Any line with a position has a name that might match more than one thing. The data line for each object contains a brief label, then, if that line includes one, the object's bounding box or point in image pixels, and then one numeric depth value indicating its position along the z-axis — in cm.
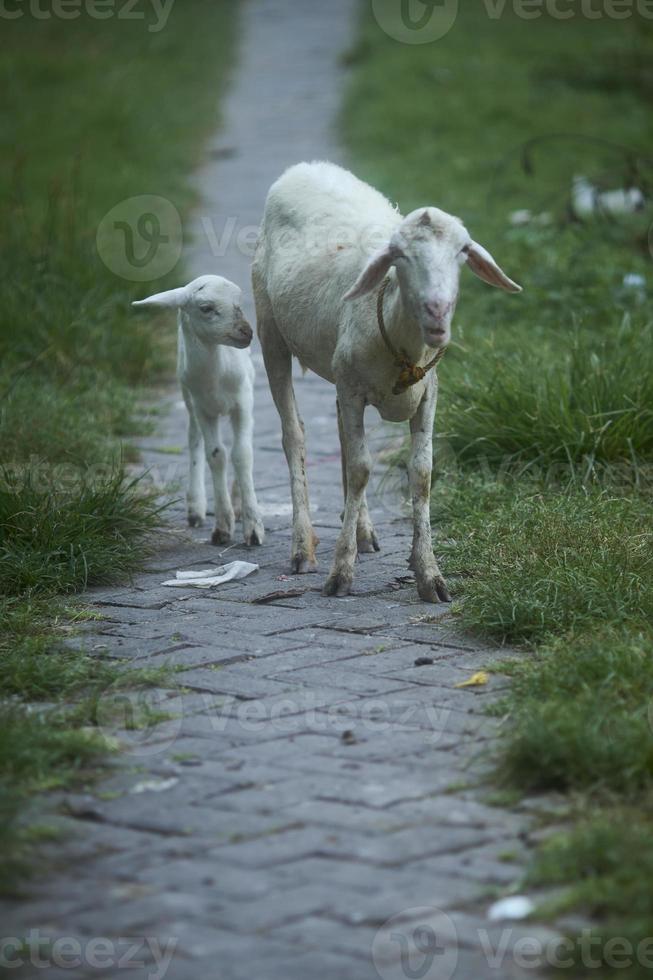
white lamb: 1019
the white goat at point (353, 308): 837
